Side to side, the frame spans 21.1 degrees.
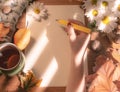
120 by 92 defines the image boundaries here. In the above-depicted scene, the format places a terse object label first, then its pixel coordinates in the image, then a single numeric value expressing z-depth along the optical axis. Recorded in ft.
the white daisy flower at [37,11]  2.91
